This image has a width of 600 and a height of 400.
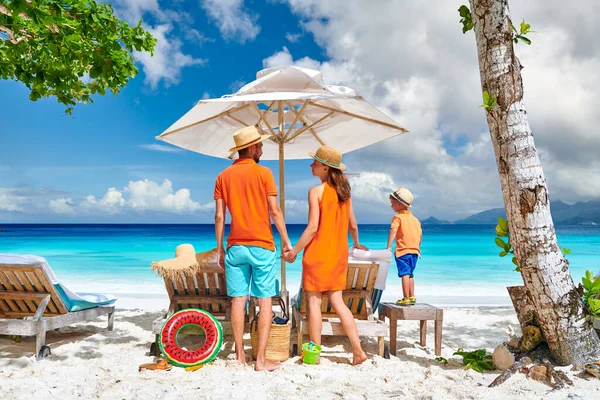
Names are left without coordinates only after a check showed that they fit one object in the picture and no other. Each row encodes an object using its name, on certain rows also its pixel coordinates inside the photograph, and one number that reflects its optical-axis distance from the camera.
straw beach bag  3.75
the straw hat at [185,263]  4.02
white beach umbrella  4.41
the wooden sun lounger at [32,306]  3.98
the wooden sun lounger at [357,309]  3.97
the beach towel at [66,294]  4.04
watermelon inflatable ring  3.69
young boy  4.81
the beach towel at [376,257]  4.21
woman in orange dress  3.76
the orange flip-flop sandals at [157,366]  3.62
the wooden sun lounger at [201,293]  4.16
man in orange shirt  3.67
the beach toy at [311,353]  3.71
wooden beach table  4.18
